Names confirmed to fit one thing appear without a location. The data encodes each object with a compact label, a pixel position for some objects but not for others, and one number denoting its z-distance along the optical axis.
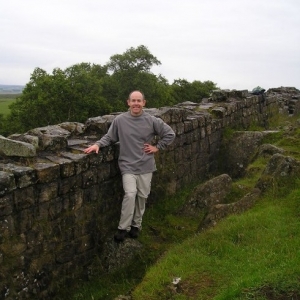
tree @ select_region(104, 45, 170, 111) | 51.25
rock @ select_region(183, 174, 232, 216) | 8.60
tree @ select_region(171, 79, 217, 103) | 51.00
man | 7.16
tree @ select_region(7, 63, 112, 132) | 40.78
